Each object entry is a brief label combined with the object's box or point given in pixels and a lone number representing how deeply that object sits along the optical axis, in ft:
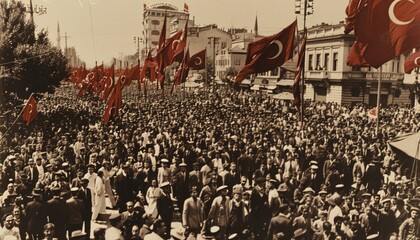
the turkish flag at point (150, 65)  84.87
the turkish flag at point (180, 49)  69.51
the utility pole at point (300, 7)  68.46
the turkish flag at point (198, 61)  77.66
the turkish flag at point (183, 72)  69.46
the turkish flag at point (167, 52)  65.67
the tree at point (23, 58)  87.04
